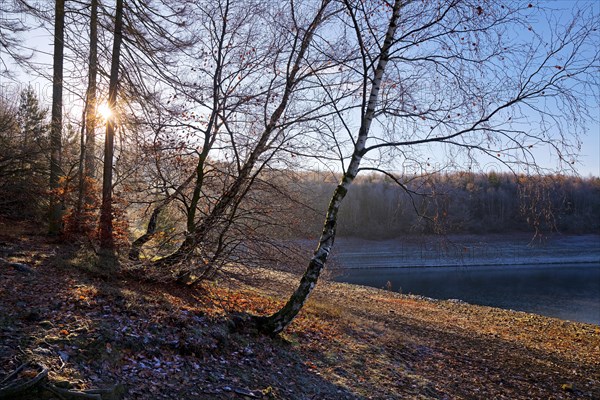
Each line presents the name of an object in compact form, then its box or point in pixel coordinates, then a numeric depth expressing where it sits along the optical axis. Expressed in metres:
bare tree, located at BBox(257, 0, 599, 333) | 6.73
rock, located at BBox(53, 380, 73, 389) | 3.91
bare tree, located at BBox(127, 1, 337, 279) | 8.59
